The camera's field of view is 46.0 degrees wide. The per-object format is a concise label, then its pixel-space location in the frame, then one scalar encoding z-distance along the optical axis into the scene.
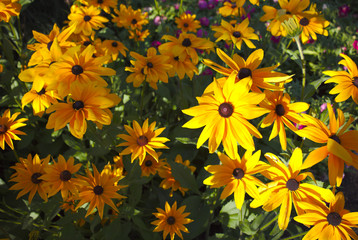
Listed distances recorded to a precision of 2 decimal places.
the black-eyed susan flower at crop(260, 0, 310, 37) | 0.75
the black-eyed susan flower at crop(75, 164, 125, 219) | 0.61
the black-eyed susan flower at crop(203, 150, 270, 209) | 0.58
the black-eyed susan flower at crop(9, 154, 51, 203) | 0.65
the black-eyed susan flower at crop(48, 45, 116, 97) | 0.55
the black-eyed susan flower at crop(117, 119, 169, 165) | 0.64
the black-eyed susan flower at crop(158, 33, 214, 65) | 0.72
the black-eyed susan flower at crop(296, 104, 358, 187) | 0.52
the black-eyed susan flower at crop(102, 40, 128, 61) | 0.84
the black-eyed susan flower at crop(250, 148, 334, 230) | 0.55
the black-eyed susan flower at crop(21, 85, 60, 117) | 0.65
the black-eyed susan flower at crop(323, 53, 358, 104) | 0.58
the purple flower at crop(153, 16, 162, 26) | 1.54
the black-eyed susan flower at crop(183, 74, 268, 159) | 0.52
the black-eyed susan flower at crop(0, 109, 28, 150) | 0.64
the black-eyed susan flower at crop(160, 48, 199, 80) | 0.72
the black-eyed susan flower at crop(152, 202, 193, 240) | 0.67
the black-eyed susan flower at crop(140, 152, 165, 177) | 0.73
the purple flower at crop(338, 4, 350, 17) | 1.53
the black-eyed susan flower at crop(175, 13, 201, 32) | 1.00
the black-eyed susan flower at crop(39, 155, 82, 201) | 0.62
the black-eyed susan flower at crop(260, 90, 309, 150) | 0.56
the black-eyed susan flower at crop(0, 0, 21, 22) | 0.68
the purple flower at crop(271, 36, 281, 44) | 1.25
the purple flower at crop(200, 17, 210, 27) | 1.44
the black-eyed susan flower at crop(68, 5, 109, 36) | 0.77
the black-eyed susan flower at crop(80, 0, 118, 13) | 0.86
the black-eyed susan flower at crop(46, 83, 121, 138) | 0.54
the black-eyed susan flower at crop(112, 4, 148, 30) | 0.94
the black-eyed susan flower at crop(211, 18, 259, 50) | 0.73
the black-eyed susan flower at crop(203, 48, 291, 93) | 0.56
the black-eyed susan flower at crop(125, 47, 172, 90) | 0.71
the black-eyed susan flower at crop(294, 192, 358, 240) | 0.52
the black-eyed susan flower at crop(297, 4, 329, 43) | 0.77
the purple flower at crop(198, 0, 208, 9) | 1.69
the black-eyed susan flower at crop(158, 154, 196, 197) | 0.78
